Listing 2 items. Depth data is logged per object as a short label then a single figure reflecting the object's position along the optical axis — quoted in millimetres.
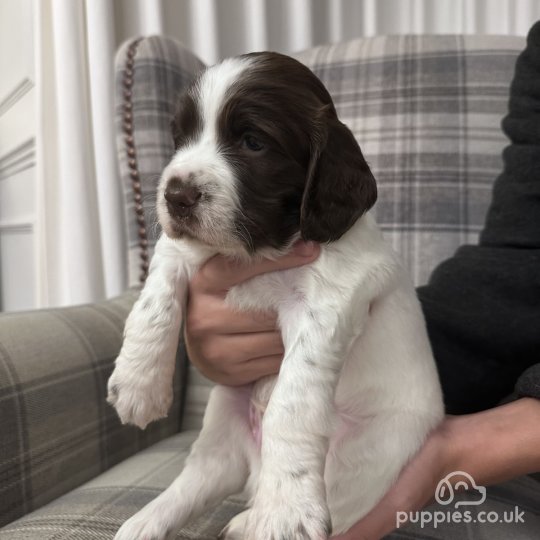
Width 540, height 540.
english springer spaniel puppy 320
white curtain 779
